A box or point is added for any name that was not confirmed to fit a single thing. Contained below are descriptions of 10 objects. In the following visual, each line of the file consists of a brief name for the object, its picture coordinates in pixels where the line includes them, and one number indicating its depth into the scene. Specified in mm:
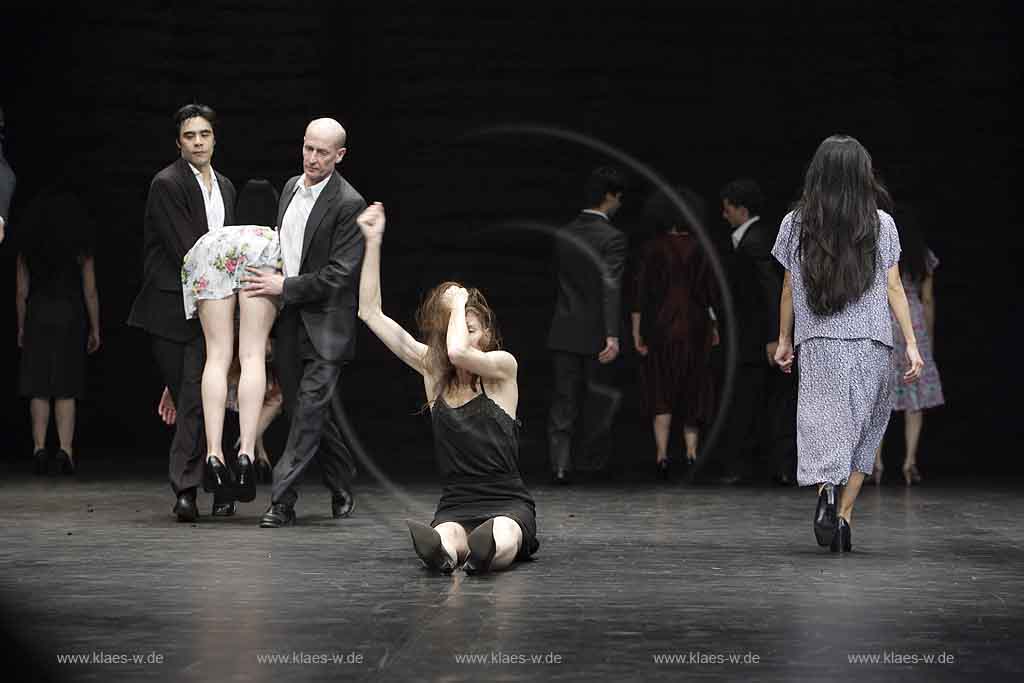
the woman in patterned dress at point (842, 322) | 10368
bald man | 11684
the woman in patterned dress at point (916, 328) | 14815
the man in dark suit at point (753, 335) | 15131
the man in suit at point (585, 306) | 15118
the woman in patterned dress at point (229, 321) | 11829
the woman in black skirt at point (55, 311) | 15710
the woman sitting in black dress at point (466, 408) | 9605
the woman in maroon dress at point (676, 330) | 15644
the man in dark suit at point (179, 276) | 12098
